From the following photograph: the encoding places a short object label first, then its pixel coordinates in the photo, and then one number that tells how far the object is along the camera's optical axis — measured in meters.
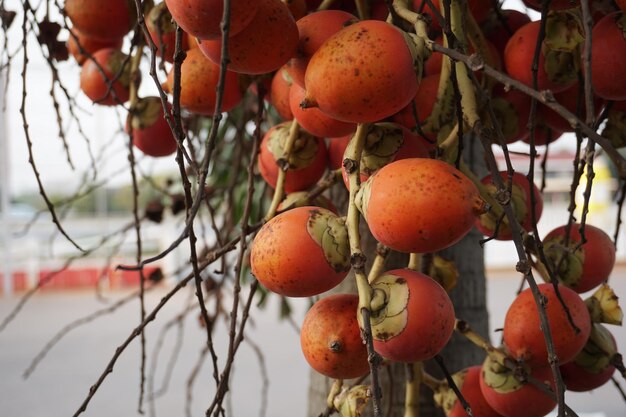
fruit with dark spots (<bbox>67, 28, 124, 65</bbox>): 0.53
